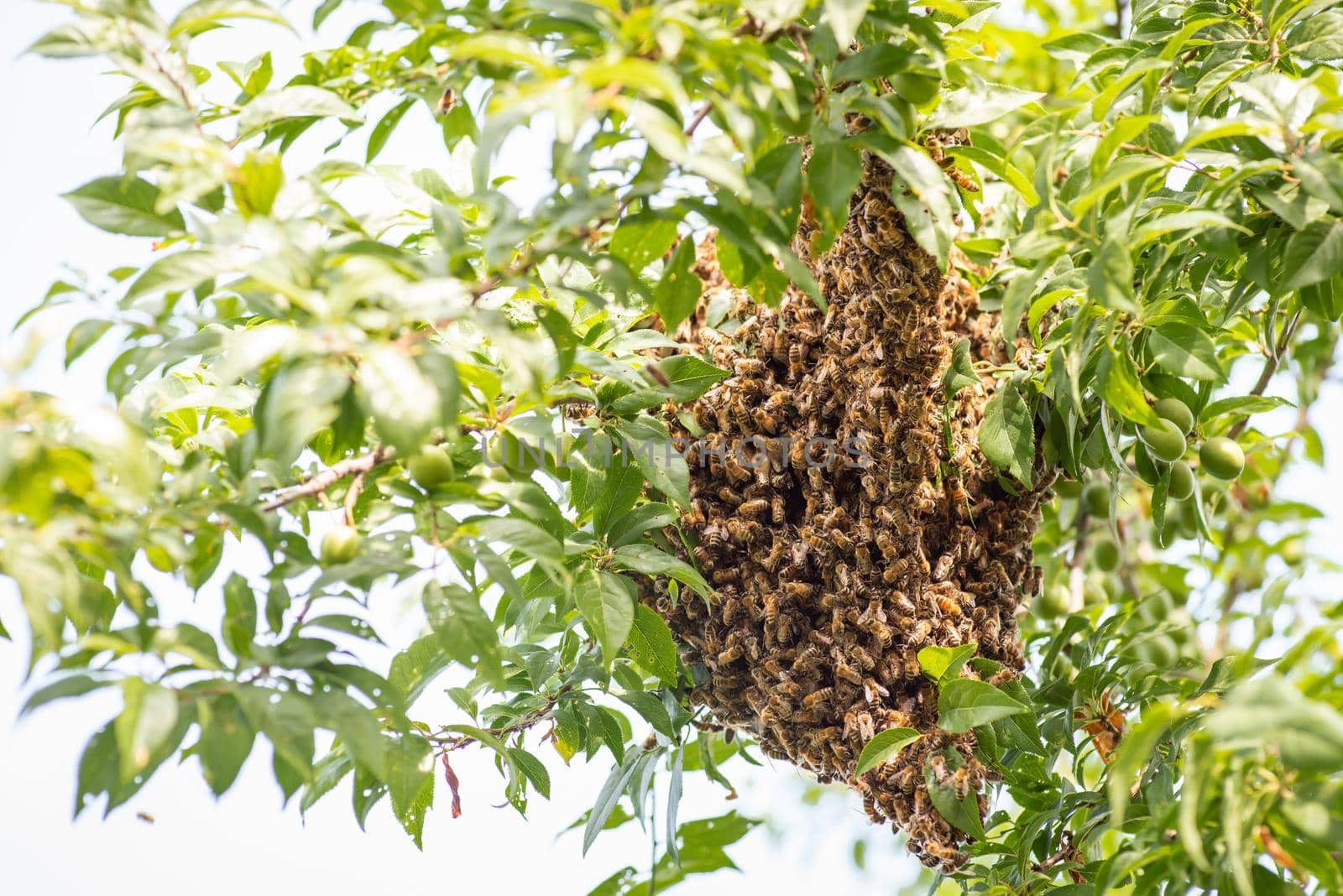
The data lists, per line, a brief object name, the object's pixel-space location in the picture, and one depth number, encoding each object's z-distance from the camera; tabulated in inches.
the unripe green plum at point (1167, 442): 132.3
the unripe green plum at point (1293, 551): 153.5
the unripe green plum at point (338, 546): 124.6
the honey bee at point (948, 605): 133.3
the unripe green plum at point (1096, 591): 150.9
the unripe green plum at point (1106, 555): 148.6
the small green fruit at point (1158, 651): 143.4
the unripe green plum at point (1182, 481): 135.7
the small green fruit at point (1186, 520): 143.3
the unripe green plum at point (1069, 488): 139.1
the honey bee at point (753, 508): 133.9
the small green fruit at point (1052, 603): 147.7
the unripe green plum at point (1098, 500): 142.1
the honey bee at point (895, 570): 133.1
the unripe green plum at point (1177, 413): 132.9
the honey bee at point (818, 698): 133.1
